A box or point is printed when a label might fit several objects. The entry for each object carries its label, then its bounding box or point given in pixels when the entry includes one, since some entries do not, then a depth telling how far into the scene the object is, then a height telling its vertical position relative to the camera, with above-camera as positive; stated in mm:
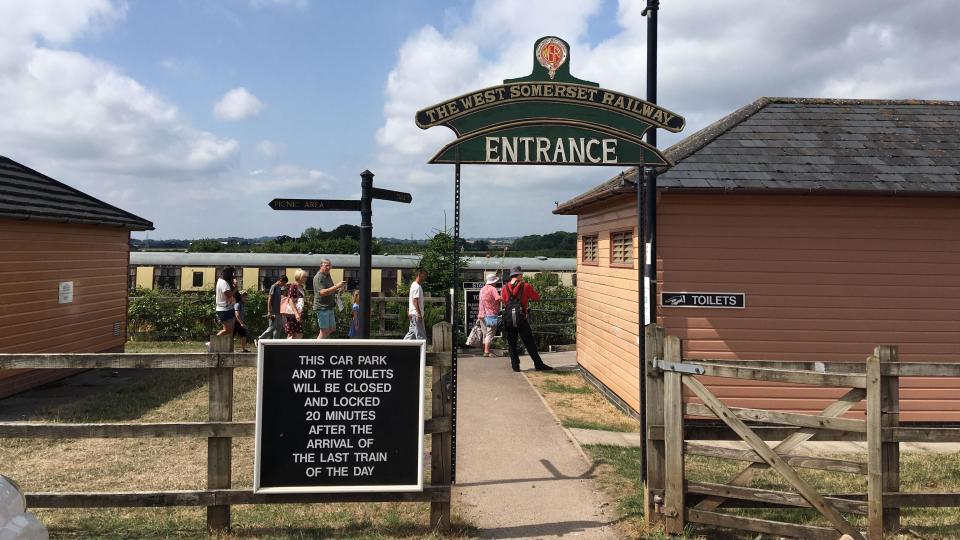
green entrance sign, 5262 +1477
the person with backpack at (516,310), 11594 -446
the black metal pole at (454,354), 4793 -532
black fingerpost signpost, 5164 +671
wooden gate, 4117 -1124
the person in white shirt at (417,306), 11312 -372
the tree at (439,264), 16266 +621
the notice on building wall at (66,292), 10930 -163
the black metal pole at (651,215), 5566 +711
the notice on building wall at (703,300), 8125 -142
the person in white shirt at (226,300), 11852 -307
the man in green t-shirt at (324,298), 11094 -231
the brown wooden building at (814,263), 8148 +367
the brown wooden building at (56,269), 9539 +255
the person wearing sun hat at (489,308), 12819 -463
